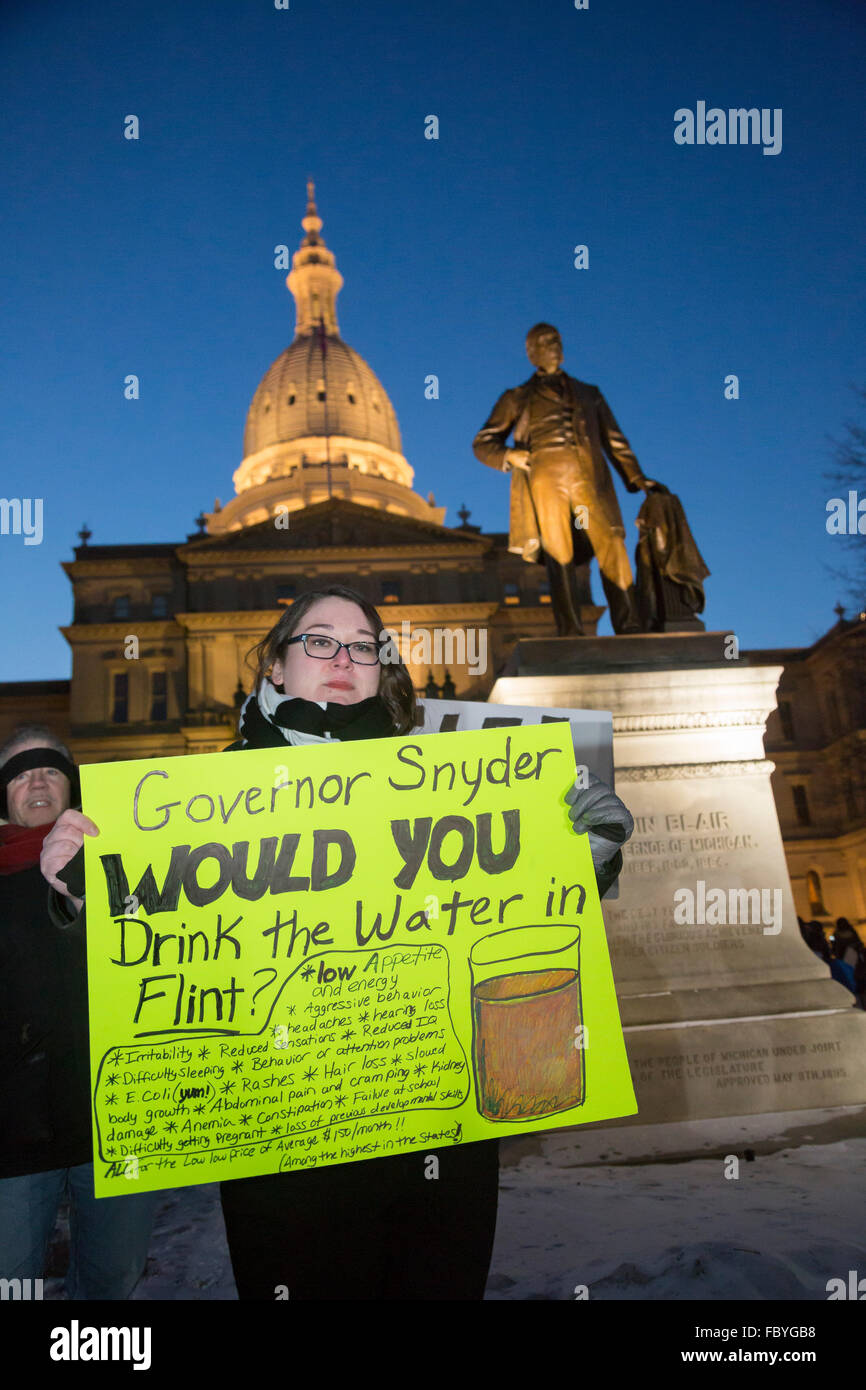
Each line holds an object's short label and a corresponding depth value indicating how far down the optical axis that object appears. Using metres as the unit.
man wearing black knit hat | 2.95
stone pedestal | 5.74
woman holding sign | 2.45
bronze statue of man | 7.84
